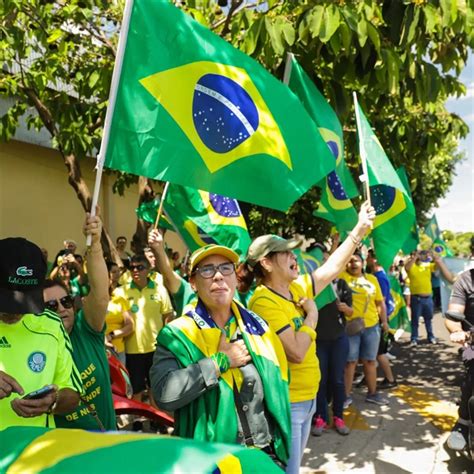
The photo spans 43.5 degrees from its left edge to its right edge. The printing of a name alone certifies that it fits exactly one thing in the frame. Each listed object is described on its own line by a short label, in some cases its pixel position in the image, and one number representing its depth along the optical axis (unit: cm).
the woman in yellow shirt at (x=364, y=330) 654
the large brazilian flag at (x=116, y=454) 137
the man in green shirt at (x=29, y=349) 220
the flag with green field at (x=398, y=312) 938
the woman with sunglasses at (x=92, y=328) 279
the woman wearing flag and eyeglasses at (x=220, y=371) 240
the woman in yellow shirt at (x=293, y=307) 312
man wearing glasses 611
